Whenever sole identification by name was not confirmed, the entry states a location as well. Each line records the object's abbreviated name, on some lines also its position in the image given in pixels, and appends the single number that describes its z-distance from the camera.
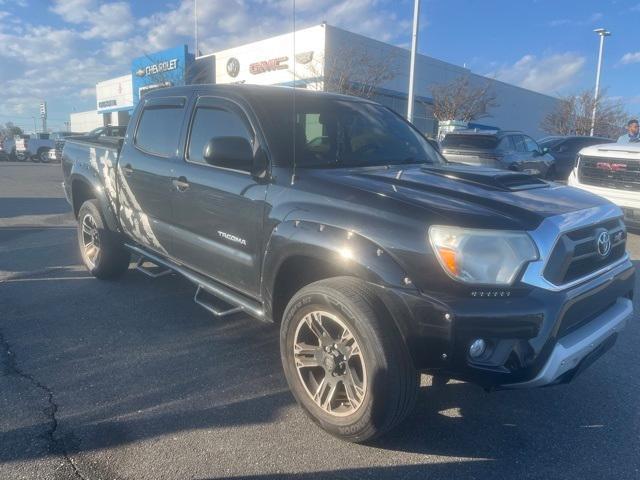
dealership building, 22.39
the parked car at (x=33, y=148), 30.42
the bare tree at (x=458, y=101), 26.53
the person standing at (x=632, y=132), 10.06
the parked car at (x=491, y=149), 12.01
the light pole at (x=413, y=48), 15.09
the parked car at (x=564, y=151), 15.45
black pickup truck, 2.40
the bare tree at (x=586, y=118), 32.34
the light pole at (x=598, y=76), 30.23
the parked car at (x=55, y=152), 29.31
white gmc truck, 7.20
